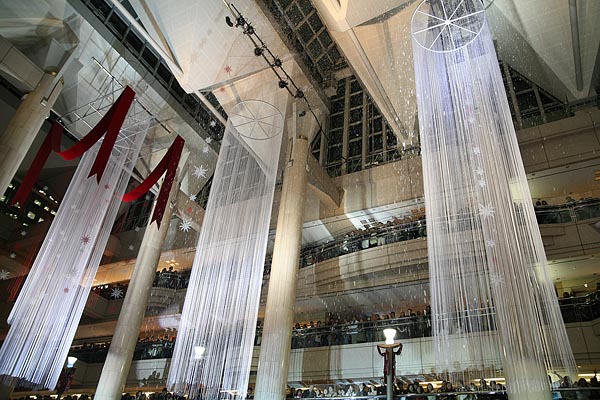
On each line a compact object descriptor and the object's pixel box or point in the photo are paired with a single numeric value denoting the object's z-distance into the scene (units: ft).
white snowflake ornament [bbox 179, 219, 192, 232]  59.97
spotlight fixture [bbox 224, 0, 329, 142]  40.55
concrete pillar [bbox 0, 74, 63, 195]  35.24
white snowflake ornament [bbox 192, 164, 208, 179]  57.47
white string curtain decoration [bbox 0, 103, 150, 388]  33.09
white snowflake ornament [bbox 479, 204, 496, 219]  26.31
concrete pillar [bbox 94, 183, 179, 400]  41.16
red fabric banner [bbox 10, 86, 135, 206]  38.70
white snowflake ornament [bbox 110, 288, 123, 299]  72.64
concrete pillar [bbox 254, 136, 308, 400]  33.88
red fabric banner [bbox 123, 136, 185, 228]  44.55
